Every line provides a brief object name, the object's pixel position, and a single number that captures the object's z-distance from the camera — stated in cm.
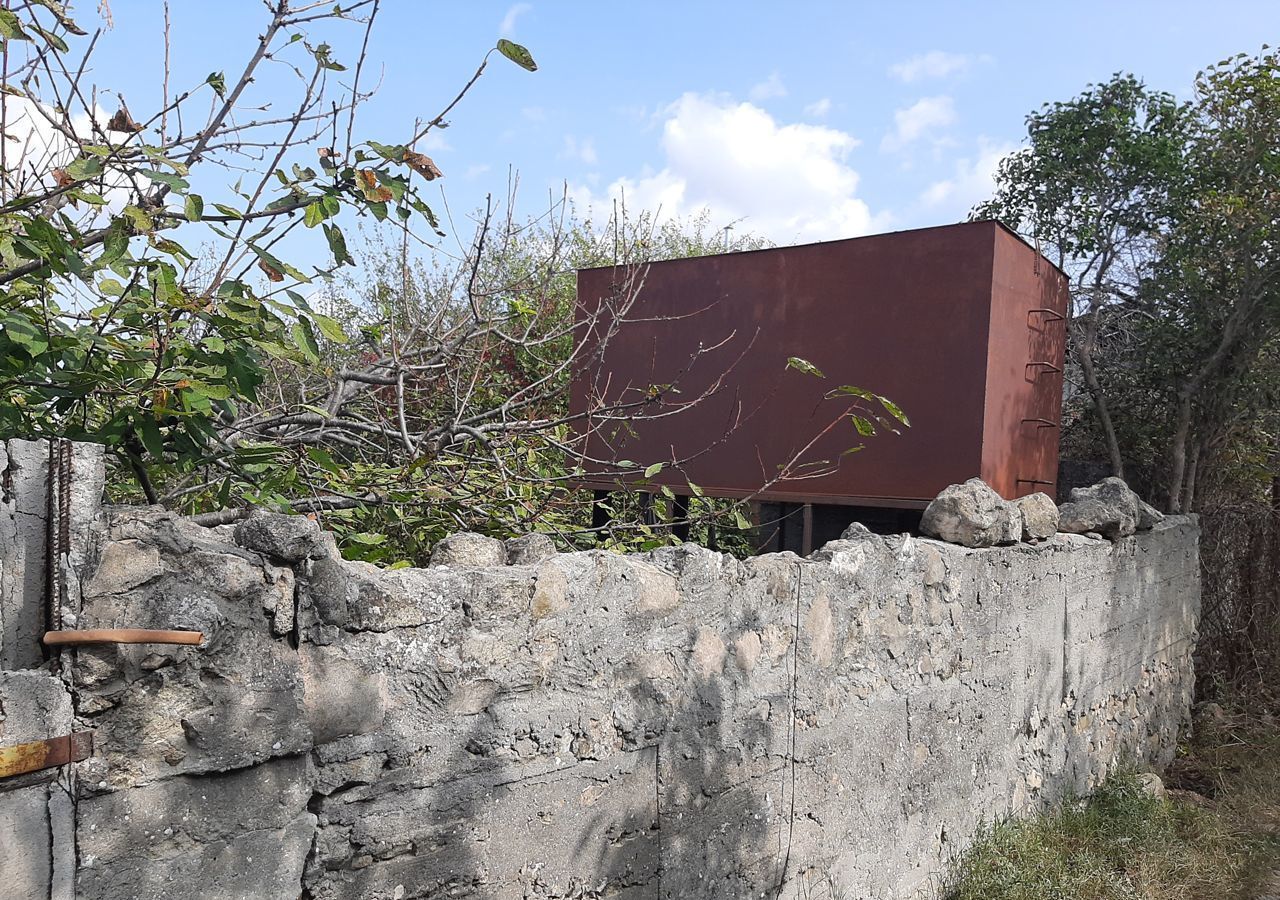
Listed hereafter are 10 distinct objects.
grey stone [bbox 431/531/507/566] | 241
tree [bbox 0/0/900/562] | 203
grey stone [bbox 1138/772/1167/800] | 530
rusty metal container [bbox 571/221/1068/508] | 586
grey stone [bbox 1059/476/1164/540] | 536
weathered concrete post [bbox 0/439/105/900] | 149
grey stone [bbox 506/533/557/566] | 261
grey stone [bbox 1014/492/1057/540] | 468
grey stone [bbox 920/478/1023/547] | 411
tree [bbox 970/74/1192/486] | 957
